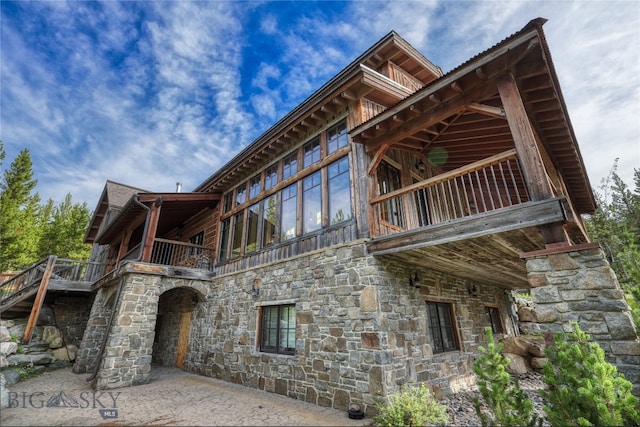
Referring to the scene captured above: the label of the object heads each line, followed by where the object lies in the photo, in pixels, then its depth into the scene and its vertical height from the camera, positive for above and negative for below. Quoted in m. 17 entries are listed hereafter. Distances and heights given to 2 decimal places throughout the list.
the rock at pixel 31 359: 9.61 -1.26
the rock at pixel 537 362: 8.60 -1.47
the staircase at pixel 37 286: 10.38 +1.47
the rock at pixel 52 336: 11.22 -0.53
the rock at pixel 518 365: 8.42 -1.52
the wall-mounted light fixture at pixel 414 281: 6.13 +0.74
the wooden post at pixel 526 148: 3.55 +2.19
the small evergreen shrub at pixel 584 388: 2.60 -0.71
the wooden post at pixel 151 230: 8.81 +2.85
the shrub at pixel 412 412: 4.00 -1.37
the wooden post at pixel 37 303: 10.33 +0.71
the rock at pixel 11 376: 8.01 -1.51
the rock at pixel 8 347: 9.24 -0.79
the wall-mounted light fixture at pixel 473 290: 8.28 +0.71
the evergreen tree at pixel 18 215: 16.28 +6.36
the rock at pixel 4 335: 9.17 -0.37
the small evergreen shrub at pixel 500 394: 3.04 -0.86
